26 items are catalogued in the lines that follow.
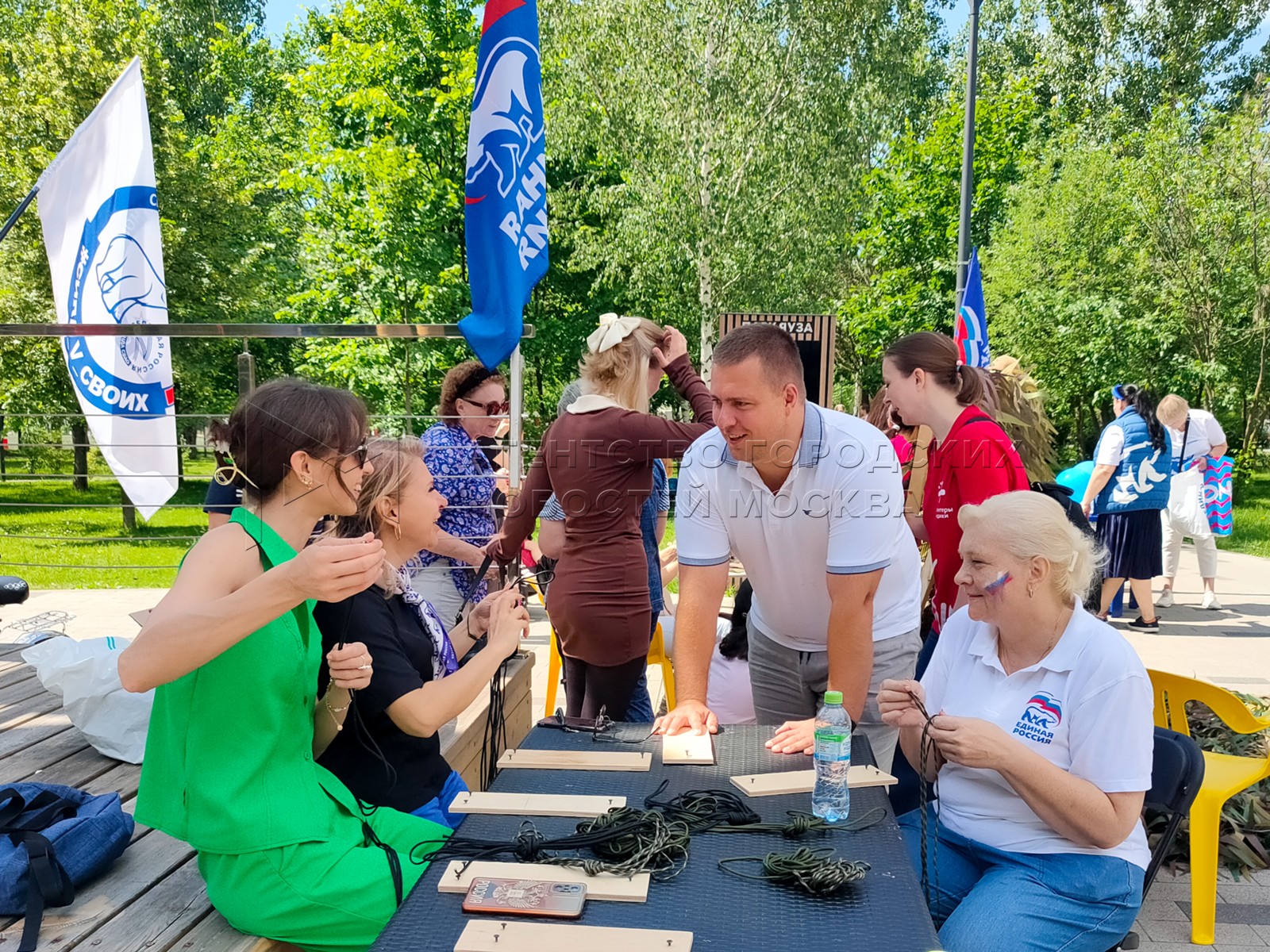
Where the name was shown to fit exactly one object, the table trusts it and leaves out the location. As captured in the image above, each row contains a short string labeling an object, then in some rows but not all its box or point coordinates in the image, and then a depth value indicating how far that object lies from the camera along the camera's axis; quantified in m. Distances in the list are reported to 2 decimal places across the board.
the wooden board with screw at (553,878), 1.64
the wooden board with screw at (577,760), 2.28
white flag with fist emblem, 5.06
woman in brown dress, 3.14
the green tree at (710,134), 17.17
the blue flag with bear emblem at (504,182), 3.98
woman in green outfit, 1.81
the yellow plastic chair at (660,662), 4.52
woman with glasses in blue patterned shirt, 3.96
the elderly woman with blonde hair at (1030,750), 2.02
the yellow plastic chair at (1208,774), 3.08
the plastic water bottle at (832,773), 1.96
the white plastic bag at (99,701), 3.03
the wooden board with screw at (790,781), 2.10
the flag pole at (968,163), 9.64
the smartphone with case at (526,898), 1.58
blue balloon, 8.07
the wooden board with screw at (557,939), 1.46
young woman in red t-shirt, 3.12
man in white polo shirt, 2.49
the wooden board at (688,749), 2.30
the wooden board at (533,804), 1.99
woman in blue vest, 7.15
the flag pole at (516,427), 4.24
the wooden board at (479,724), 3.22
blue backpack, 2.04
